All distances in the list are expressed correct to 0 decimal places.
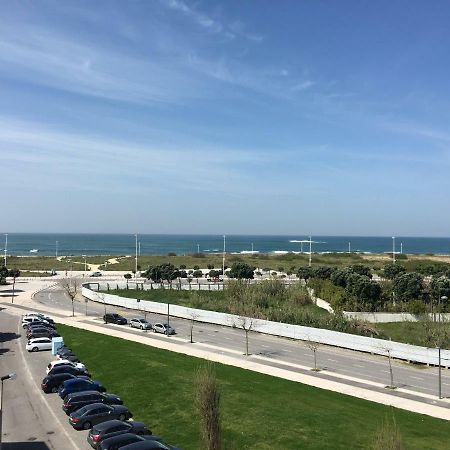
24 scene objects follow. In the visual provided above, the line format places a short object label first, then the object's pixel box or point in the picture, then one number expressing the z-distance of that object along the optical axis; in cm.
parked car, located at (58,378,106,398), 2794
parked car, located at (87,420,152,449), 2089
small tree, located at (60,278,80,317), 8346
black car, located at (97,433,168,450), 1981
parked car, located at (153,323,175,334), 5074
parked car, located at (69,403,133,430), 2348
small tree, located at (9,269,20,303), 9159
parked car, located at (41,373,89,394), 2934
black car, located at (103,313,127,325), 5553
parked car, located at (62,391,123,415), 2534
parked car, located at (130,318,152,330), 5300
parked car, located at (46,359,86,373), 3337
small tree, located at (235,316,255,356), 5303
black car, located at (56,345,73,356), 3843
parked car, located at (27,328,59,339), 4428
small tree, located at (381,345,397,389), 4235
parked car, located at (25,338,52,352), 4100
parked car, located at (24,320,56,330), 4736
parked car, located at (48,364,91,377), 3122
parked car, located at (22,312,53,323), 5313
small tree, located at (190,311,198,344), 5792
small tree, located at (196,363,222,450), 1559
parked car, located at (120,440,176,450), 1897
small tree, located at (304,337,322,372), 3799
